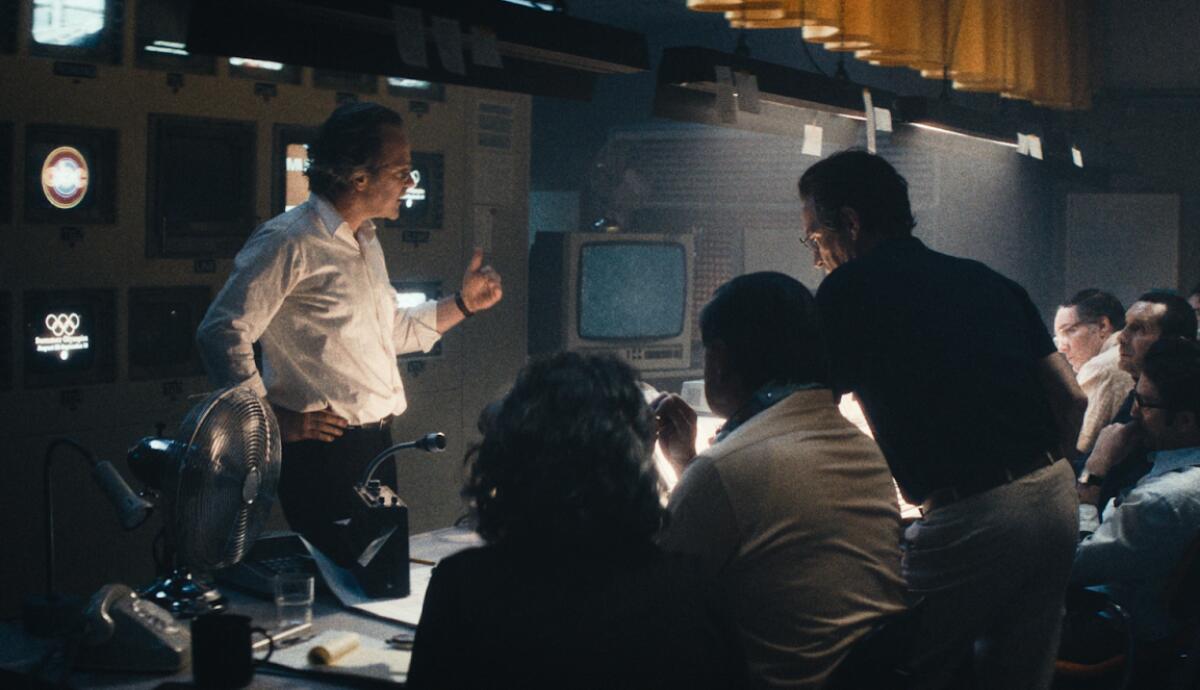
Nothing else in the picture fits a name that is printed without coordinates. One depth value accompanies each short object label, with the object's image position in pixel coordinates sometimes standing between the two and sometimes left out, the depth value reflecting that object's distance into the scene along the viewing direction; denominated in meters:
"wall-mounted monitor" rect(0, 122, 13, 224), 3.06
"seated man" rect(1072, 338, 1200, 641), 2.76
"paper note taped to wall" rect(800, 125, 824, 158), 3.50
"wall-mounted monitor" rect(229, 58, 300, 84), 3.58
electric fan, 1.83
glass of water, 1.93
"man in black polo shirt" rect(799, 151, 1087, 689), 2.30
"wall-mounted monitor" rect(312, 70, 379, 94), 3.85
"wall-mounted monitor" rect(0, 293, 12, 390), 3.07
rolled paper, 1.74
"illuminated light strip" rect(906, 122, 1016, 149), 3.83
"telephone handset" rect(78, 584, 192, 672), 1.70
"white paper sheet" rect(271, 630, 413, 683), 1.71
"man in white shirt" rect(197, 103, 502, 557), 2.73
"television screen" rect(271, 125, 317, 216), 3.72
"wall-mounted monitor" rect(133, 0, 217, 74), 3.33
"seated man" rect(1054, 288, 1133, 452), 4.34
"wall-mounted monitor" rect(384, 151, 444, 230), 4.18
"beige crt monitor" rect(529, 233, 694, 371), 4.58
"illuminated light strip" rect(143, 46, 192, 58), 3.37
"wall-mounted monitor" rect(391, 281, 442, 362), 4.12
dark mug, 1.63
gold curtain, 3.04
